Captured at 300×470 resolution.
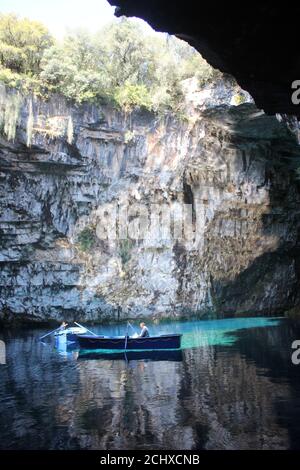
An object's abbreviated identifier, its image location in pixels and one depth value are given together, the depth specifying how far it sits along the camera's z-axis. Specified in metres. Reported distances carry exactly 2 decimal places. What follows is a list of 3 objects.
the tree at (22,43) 25.25
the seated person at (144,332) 18.22
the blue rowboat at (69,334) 20.97
